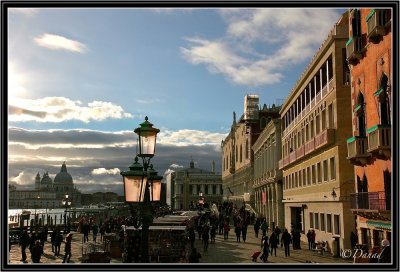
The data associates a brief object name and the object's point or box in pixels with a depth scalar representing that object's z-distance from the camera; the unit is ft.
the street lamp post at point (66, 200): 133.08
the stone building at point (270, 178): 150.92
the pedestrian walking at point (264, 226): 103.88
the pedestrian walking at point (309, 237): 89.48
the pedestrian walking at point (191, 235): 85.24
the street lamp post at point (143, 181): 30.89
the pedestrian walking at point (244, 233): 104.35
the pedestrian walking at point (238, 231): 104.30
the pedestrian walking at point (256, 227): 112.35
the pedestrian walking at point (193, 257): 46.70
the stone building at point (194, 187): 494.55
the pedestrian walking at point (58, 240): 79.41
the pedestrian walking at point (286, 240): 77.97
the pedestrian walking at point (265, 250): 67.86
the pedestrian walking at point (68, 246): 68.98
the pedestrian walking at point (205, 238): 85.35
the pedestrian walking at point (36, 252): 59.89
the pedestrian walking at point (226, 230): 111.55
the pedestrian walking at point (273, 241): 78.07
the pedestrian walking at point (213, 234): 102.19
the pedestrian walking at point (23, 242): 70.23
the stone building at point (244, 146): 240.73
